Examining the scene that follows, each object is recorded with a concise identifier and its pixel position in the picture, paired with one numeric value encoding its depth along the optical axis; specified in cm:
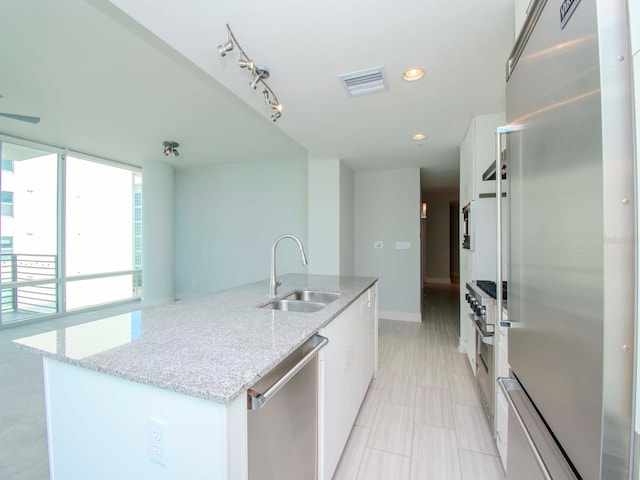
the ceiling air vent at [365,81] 194
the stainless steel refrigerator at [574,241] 48
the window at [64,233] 424
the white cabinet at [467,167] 278
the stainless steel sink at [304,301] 200
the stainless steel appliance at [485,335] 180
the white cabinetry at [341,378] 138
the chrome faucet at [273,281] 202
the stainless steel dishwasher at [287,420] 88
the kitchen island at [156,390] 76
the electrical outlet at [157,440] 81
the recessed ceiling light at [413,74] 193
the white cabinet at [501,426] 158
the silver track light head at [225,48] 142
